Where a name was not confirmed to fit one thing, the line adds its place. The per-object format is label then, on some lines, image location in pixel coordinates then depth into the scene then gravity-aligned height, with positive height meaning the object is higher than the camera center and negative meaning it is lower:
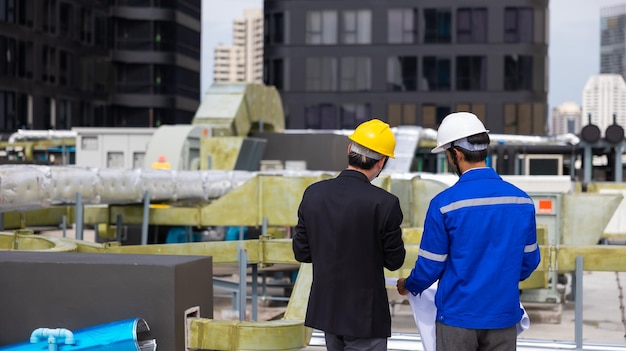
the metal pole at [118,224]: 17.03 -0.94
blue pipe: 5.34 -0.89
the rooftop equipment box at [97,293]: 5.59 -0.69
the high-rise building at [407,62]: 64.94 +6.92
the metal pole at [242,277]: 8.03 -0.85
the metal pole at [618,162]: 37.25 +0.39
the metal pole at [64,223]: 16.80 -0.92
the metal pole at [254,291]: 10.38 -1.26
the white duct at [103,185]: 13.11 -0.27
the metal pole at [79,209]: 14.52 -0.60
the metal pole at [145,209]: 16.52 -0.67
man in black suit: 4.84 -0.39
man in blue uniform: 4.56 -0.35
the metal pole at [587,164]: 37.19 +0.30
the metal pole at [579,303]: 7.50 -0.95
